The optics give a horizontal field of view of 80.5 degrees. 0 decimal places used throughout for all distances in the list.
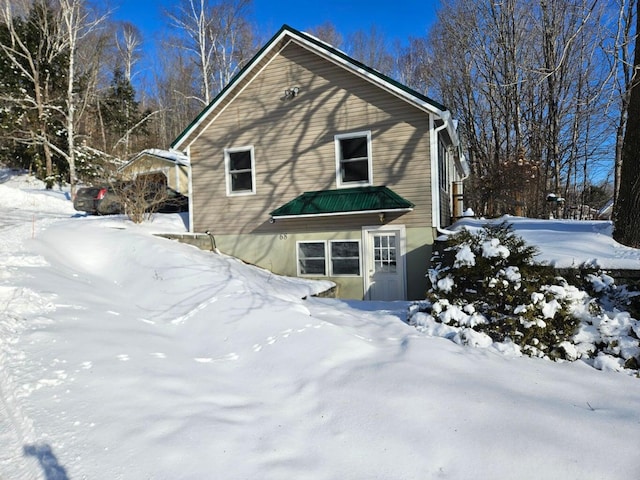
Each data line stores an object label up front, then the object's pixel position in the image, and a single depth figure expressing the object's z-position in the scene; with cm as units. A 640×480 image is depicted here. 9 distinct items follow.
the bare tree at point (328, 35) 3306
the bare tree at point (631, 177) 633
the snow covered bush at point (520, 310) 473
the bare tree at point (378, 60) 3317
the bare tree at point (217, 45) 2503
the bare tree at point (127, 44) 3089
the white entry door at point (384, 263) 1011
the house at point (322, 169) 990
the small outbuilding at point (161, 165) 2152
